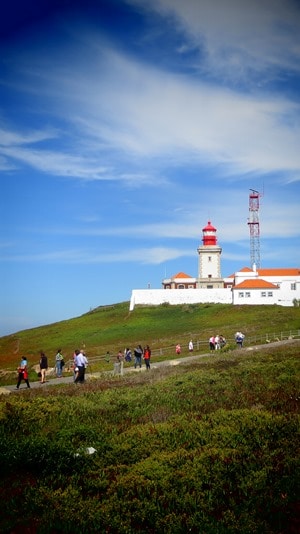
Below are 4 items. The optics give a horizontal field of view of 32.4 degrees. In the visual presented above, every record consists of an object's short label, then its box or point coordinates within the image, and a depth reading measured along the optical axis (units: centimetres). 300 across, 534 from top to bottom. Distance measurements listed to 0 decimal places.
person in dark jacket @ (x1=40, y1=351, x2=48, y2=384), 2341
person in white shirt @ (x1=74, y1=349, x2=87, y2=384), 2162
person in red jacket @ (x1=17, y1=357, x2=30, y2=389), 2206
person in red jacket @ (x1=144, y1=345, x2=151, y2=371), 2764
